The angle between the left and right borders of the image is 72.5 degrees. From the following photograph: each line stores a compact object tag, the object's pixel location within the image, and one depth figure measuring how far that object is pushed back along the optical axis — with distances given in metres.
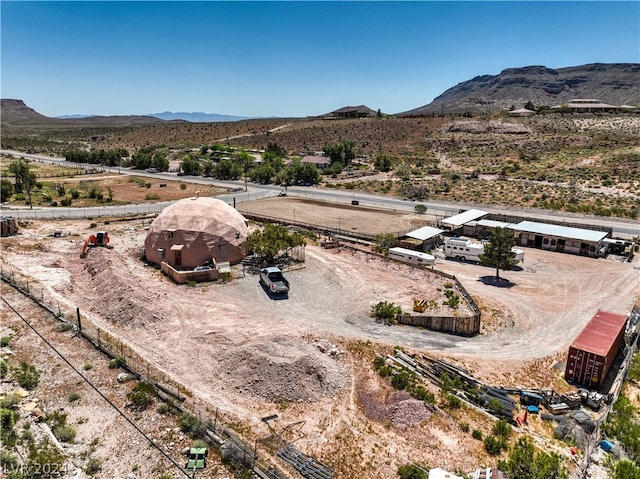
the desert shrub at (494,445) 16.09
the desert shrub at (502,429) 17.05
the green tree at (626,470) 13.01
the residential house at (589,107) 141.50
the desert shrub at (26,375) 19.08
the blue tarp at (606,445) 16.69
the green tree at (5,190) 65.44
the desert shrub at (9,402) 17.33
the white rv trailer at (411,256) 36.85
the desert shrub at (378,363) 21.36
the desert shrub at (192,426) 16.36
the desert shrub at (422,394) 18.67
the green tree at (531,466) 13.34
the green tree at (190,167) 96.12
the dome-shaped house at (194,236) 35.47
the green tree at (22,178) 68.44
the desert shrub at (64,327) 24.02
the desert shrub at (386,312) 27.28
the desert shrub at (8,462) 14.26
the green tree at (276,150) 116.34
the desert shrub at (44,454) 14.66
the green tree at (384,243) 40.36
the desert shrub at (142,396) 17.92
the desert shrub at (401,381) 19.67
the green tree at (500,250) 34.78
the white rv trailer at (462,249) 40.28
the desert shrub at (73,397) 18.23
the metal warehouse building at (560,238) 41.47
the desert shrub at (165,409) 17.53
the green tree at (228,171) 90.38
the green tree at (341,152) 101.56
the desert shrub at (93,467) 14.59
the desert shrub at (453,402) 18.67
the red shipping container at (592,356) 21.04
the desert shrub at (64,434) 15.98
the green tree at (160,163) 101.31
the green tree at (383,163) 97.00
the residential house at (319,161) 100.50
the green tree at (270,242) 35.94
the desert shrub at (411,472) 14.56
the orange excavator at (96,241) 38.67
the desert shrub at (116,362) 20.62
